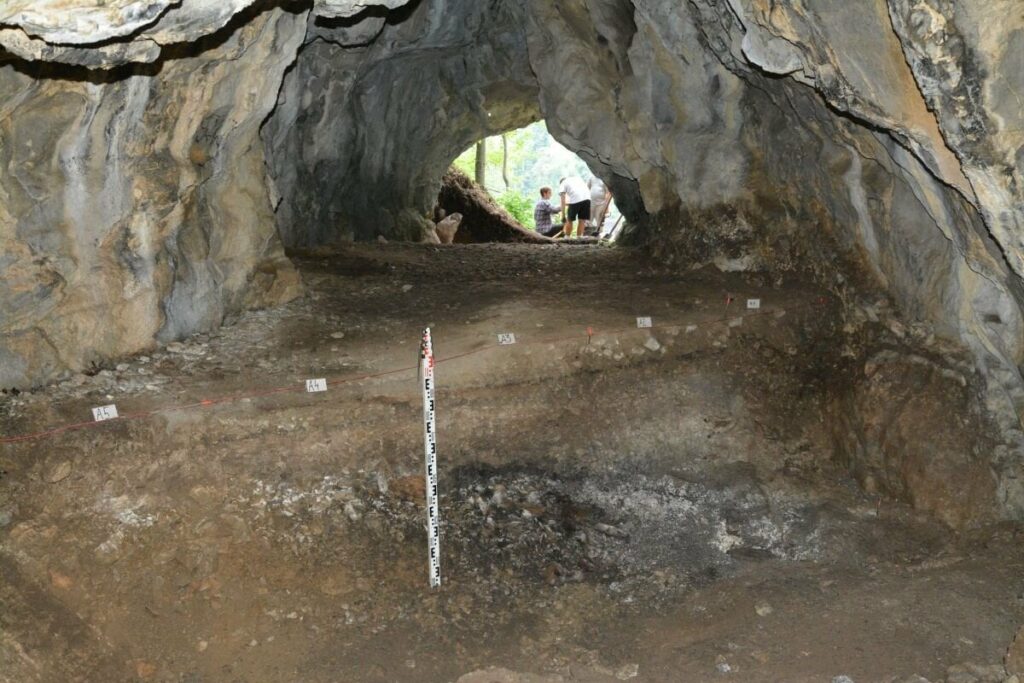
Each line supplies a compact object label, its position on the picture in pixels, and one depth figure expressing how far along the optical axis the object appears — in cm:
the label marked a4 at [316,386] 759
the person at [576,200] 1948
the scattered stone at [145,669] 550
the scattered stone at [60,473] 634
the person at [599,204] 1994
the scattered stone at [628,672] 570
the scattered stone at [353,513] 675
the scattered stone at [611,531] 715
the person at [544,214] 2031
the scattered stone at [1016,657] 516
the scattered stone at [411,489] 707
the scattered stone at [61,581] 578
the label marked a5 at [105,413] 682
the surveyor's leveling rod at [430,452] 624
